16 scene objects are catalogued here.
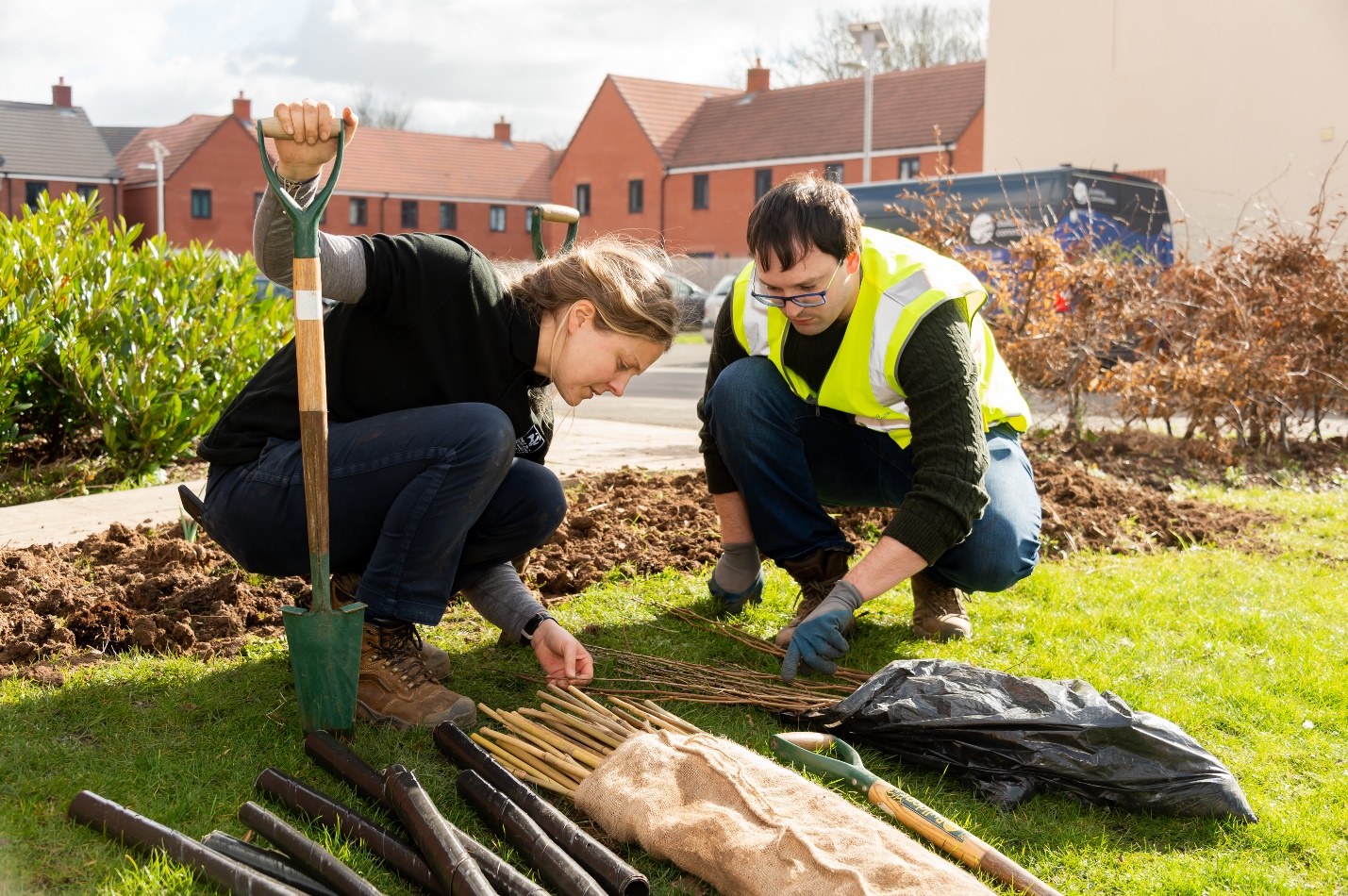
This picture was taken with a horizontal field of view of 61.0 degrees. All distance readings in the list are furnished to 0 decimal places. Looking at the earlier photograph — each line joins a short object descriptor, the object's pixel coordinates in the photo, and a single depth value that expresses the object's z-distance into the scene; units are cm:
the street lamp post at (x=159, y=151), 3325
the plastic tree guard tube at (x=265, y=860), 199
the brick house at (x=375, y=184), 4491
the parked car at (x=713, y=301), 2498
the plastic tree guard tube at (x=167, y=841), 195
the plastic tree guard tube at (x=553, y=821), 203
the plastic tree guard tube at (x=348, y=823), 207
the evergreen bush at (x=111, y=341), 557
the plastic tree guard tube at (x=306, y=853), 194
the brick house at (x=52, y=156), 4409
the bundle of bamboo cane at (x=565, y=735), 253
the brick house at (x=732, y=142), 3638
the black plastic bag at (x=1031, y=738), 250
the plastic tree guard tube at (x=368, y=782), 199
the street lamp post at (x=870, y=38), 1919
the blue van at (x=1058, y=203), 1217
